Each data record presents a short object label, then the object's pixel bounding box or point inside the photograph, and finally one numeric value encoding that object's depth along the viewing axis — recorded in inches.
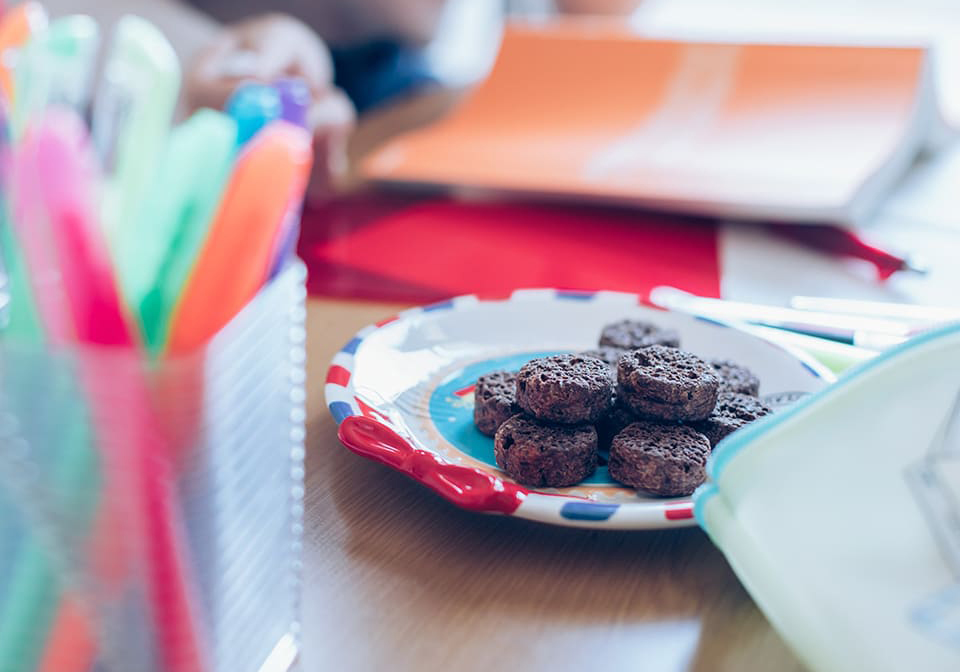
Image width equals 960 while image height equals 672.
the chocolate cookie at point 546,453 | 18.4
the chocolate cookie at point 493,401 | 20.5
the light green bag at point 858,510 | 12.3
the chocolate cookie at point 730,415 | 19.7
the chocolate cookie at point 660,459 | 18.0
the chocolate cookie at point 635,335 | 23.7
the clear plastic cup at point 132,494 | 9.7
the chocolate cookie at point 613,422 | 20.4
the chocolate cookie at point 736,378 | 21.8
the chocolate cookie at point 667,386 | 19.2
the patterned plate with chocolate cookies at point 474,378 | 16.8
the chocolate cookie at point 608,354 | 22.5
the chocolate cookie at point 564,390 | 19.1
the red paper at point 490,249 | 33.0
